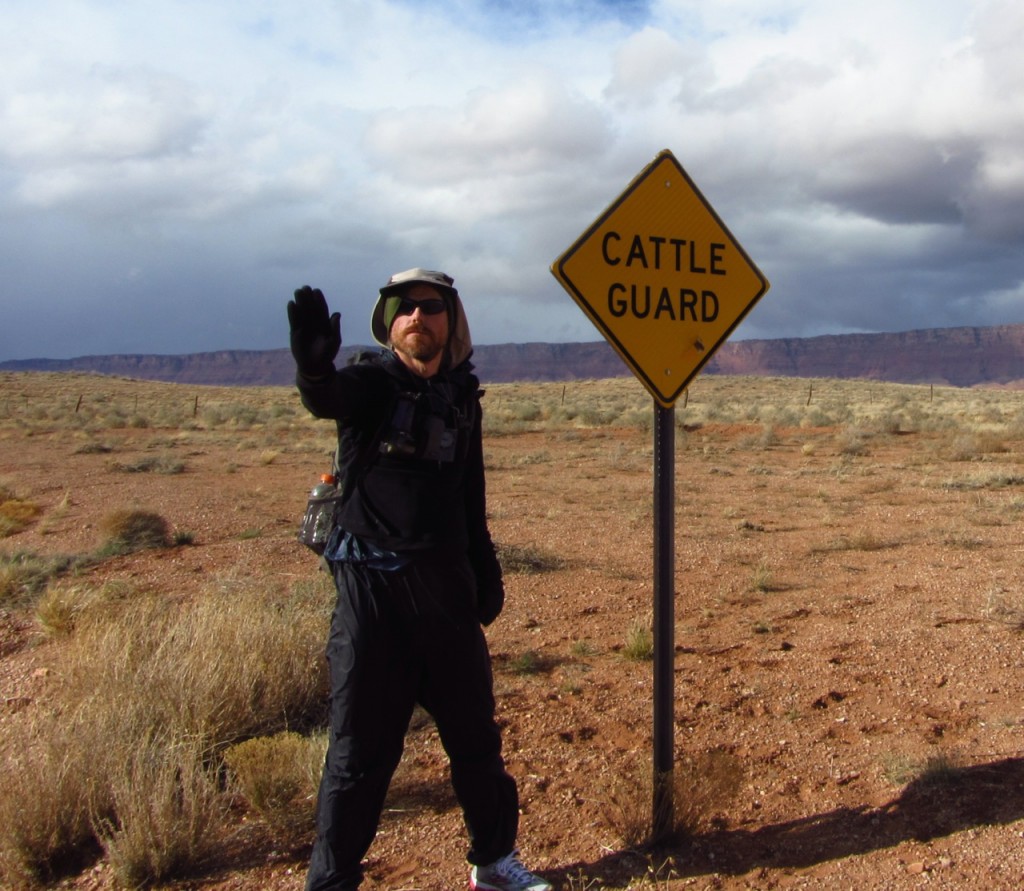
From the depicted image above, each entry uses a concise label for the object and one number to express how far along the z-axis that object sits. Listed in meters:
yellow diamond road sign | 3.32
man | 2.81
